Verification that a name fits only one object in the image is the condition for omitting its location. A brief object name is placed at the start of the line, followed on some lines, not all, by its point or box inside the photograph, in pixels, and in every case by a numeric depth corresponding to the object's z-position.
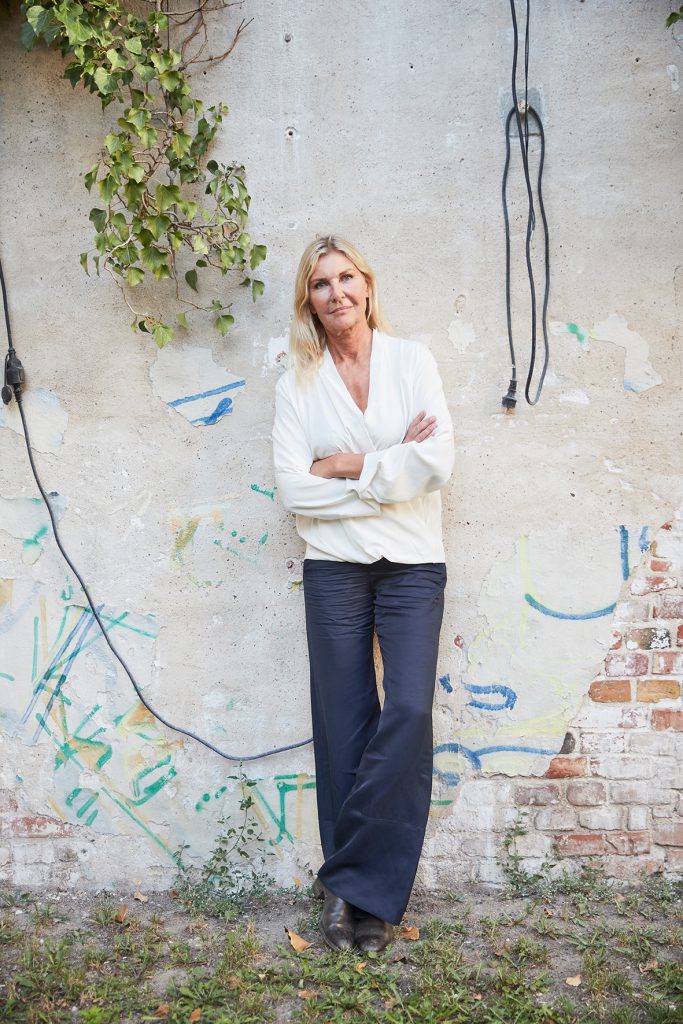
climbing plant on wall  2.77
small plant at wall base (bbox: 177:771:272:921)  2.94
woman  2.59
